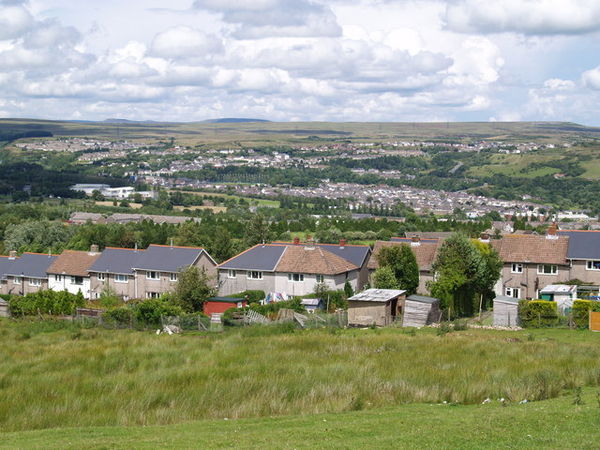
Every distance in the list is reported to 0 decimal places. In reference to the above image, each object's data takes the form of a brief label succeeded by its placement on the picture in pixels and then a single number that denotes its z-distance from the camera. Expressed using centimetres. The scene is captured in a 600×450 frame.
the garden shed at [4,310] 5042
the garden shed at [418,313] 4188
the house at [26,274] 6756
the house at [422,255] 5531
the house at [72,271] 6475
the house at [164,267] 5931
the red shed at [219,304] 5059
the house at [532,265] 5356
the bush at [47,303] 4941
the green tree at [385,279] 5016
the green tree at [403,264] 5197
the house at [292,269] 5494
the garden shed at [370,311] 4303
